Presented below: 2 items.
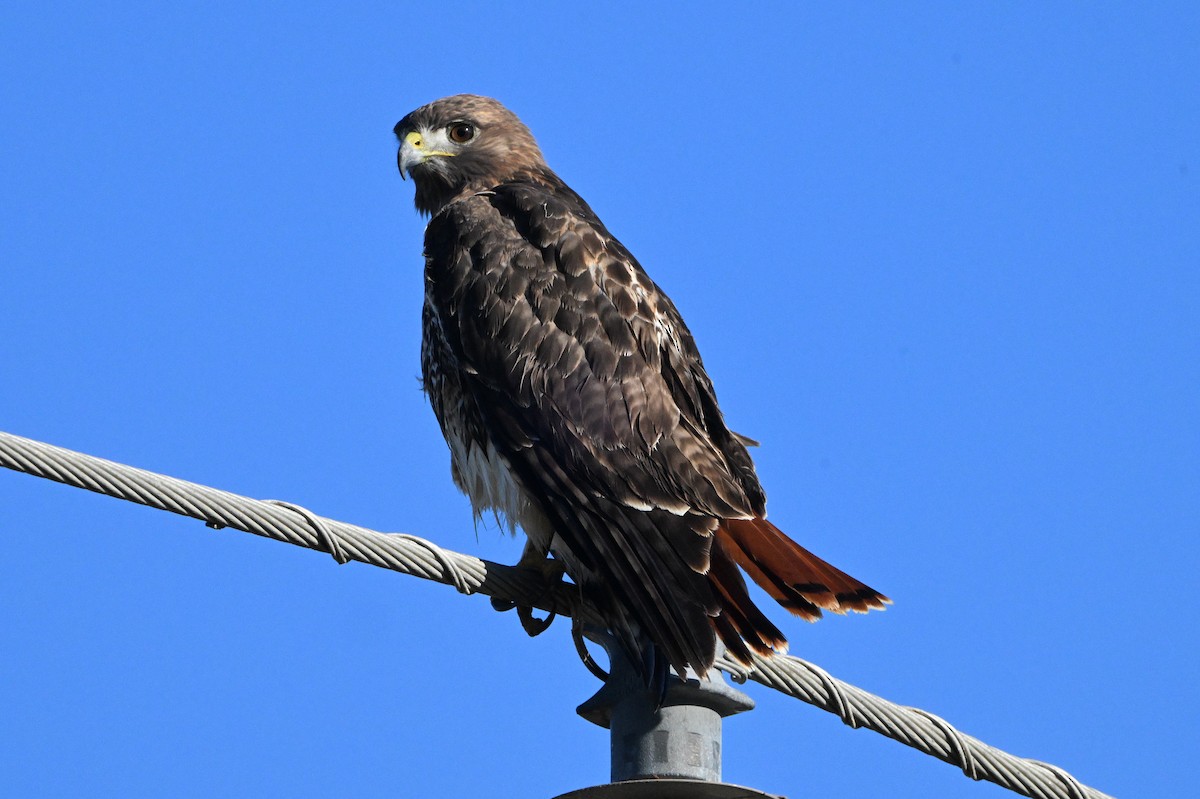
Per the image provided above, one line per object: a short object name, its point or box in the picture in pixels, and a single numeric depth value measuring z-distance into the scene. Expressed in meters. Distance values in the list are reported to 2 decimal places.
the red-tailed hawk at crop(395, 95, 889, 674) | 9.29
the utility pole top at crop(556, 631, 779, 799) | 7.31
